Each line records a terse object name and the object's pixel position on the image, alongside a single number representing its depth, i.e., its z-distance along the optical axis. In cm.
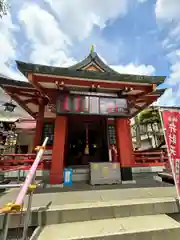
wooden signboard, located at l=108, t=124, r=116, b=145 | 716
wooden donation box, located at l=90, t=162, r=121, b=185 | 496
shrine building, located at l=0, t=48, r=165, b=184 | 467
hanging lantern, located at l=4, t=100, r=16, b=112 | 762
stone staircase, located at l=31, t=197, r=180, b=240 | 221
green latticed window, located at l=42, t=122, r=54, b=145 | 741
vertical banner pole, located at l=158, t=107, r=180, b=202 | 310
